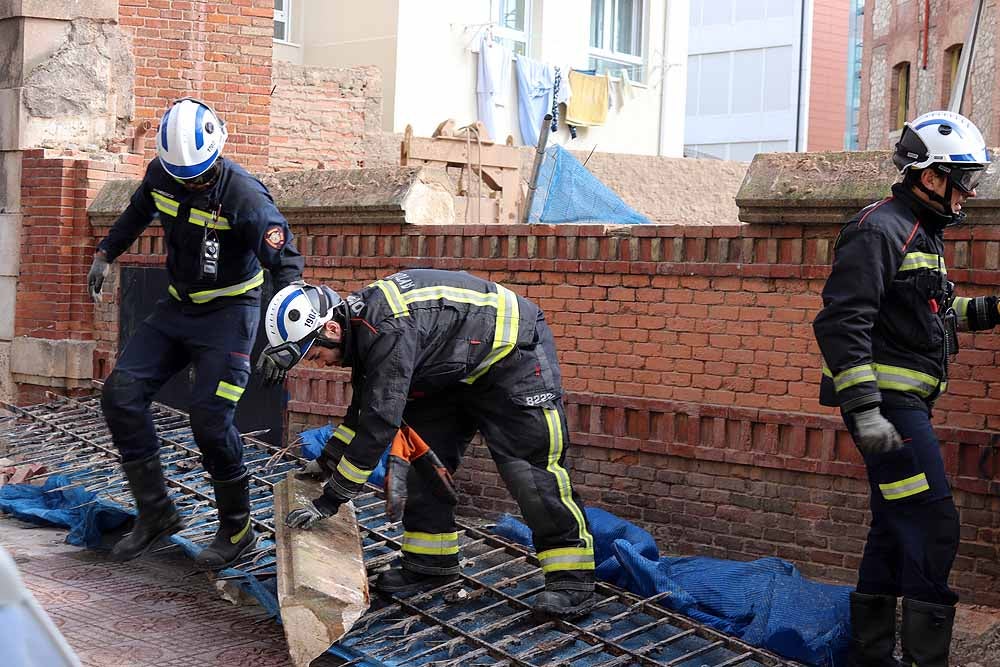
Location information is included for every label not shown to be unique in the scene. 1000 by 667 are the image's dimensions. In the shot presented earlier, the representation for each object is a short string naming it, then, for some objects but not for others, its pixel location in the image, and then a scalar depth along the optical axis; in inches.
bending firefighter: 192.2
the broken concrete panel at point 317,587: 186.5
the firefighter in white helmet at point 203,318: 227.8
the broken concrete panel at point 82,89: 394.6
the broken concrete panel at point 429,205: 303.1
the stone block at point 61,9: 393.7
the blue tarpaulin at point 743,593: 199.0
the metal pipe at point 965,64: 402.6
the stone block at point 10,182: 392.8
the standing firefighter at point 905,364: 176.9
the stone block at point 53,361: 379.9
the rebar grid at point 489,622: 194.4
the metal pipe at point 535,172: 470.6
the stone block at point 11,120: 393.1
